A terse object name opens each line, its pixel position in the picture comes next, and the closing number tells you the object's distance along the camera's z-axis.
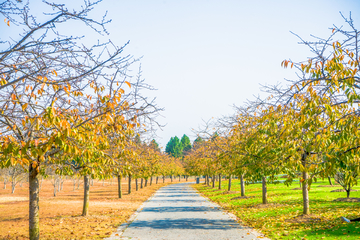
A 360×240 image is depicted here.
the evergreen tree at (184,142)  119.56
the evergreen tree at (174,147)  117.75
